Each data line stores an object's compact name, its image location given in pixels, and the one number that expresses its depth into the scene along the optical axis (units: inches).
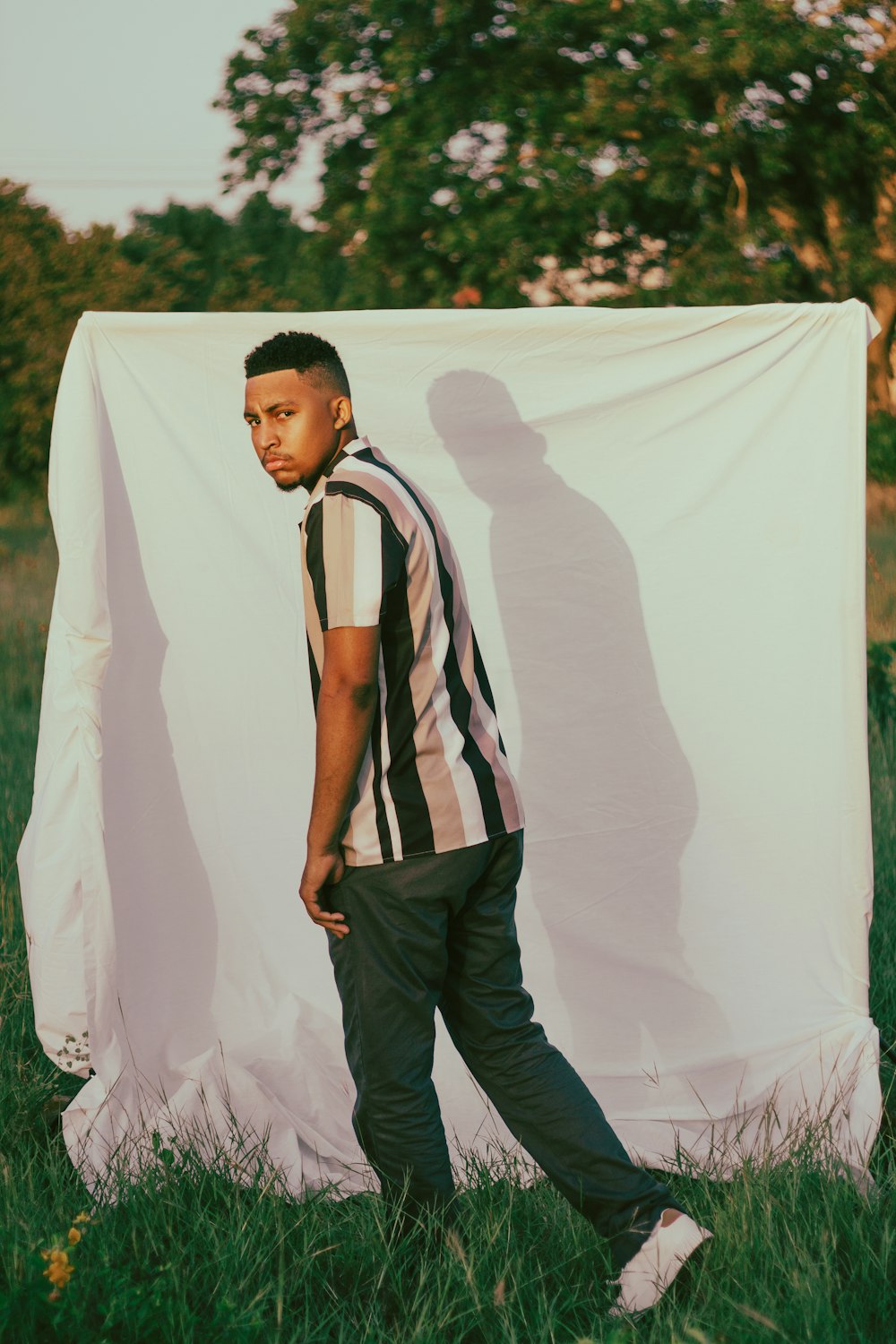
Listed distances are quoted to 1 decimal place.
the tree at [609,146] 675.4
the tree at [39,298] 885.2
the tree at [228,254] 1060.5
